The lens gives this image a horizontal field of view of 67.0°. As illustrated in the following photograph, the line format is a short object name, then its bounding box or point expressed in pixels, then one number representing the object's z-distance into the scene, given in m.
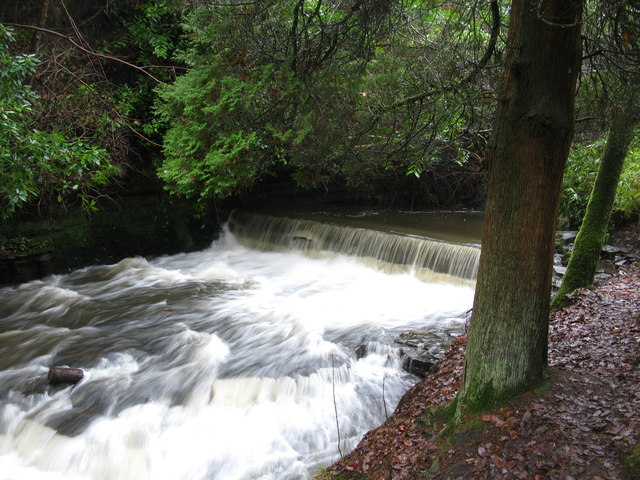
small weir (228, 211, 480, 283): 9.45
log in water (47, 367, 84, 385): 6.13
